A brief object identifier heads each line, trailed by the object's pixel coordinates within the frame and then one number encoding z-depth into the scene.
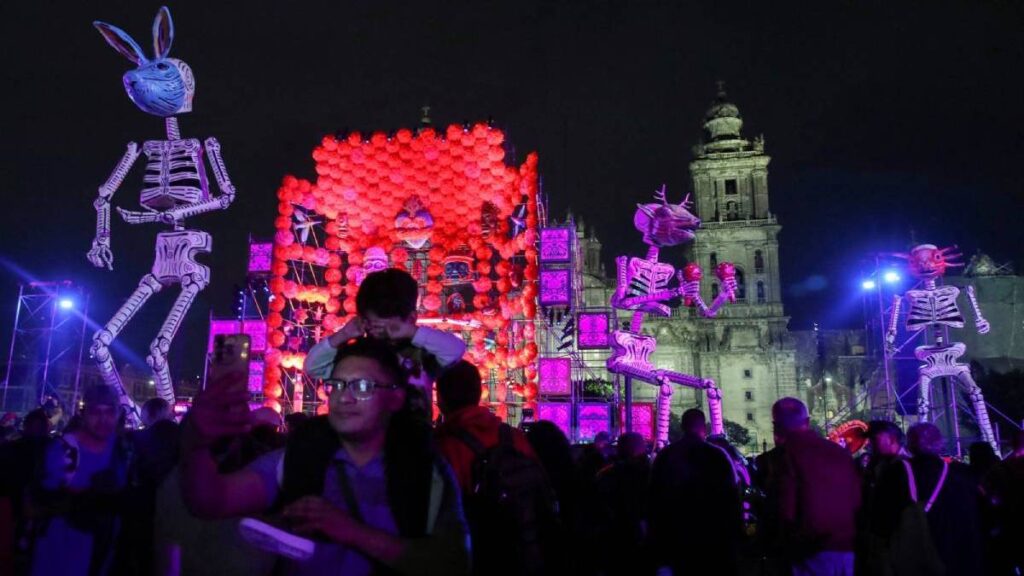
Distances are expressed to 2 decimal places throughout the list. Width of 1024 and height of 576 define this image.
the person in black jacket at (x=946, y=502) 4.55
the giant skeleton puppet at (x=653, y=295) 18.61
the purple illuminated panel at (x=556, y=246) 21.23
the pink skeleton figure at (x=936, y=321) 17.25
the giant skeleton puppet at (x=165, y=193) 16.23
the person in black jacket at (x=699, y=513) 4.61
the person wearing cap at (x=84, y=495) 3.76
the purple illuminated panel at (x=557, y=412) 20.06
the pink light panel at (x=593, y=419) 20.17
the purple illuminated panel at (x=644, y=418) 21.22
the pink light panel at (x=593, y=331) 20.86
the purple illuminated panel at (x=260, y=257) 22.91
